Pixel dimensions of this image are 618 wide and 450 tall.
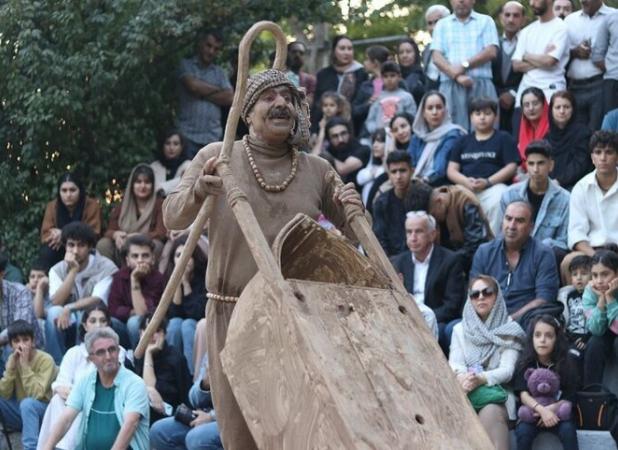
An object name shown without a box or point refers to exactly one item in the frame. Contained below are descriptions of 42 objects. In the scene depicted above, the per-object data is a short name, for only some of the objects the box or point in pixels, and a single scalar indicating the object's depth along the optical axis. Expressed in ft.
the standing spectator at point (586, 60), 47.78
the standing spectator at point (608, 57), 47.42
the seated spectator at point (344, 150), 50.08
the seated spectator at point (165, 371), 41.29
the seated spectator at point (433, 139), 46.98
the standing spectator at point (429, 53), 51.99
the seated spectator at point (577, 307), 37.22
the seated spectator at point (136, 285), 44.19
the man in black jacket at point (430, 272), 40.91
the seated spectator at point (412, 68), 53.83
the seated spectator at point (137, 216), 48.24
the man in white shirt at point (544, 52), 48.39
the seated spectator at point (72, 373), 38.50
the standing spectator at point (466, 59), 50.21
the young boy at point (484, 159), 45.39
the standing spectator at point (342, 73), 55.01
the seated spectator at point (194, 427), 38.55
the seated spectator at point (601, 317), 36.83
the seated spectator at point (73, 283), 44.88
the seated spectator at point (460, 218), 43.60
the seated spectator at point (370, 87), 53.62
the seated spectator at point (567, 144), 45.19
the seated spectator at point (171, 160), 50.67
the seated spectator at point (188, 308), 42.65
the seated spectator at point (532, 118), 46.47
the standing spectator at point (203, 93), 52.60
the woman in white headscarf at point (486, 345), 36.24
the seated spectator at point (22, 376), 42.16
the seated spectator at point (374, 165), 49.01
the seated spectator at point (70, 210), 49.14
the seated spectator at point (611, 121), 45.09
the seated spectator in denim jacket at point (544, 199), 42.57
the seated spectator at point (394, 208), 44.34
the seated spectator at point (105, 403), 37.83
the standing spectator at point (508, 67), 50.33
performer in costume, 26.37
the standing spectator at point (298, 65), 54.95
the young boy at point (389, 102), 51.90
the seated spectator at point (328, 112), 51.47
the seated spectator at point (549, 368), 35.65
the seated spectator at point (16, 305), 45.06
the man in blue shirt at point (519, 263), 39.58
